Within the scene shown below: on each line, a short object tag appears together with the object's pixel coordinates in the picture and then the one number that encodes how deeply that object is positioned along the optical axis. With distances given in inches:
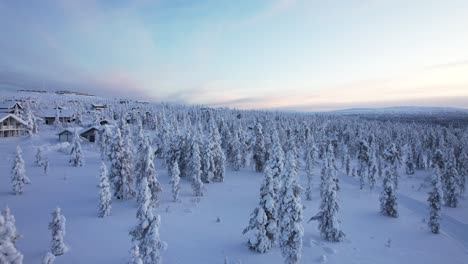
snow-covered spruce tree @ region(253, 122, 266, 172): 2369.6
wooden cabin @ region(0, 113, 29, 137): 2546.8
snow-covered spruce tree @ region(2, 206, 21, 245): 487.2
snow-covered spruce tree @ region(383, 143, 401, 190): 2308.1
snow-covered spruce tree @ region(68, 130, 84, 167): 2014.0
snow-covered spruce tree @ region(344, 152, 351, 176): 2715.6
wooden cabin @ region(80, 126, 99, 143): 2888.8
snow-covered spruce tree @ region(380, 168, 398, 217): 1540.4
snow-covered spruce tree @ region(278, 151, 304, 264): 767.7
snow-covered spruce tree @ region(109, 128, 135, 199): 1384.1
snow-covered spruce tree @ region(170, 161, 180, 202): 1423.1
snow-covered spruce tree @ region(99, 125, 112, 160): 2064.7
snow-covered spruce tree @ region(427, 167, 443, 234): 1322.6
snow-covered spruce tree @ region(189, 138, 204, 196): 1603.1
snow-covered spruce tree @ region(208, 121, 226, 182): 2014.0
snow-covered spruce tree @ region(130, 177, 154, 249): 713.6
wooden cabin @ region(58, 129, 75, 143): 2699.3
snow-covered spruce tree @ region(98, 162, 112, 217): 1123.9
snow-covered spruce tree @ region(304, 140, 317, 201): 1809.8
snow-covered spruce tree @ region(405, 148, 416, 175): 3100.4
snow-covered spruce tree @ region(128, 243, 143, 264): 577.9
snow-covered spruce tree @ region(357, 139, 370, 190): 2224.2
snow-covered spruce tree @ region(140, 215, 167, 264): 706.8
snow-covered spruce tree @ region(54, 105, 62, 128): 3324.3
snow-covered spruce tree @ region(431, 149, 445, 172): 2467.2
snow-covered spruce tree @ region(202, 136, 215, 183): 1927.9
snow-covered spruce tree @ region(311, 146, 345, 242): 1103.6
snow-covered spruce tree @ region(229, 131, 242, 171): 2458.3
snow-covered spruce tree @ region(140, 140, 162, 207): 1284.4
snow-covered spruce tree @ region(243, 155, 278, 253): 887.1
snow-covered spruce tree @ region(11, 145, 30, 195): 1326.3
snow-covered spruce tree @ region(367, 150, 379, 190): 2172.7
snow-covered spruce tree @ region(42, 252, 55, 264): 689.6
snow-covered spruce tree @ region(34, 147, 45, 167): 1918.1
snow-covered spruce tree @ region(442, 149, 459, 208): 1991.9
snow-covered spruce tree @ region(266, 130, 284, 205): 890.7
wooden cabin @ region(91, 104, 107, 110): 5871.1
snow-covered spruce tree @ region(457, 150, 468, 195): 2196.1
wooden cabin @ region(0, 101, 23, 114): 3122.5
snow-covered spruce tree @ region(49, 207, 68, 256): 794.2
